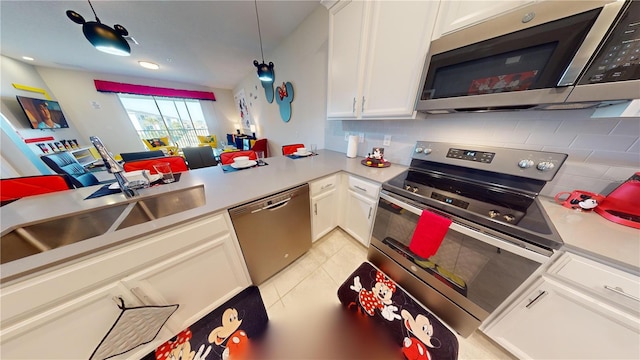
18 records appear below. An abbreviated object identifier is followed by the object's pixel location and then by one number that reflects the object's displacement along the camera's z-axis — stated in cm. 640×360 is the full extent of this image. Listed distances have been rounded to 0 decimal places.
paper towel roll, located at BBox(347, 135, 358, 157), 174
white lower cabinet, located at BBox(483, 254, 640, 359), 61
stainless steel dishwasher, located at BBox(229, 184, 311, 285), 100
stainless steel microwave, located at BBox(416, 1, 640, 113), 60
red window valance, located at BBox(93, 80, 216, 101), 369
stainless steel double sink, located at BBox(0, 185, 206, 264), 79
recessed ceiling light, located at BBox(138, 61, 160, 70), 294
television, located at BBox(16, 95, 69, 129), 269
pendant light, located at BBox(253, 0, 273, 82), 190
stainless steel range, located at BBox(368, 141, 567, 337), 75
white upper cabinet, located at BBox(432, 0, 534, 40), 75
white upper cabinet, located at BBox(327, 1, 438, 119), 102
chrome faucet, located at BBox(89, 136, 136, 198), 93
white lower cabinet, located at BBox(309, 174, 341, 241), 135
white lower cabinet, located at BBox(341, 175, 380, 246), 129
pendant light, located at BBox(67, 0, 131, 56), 113
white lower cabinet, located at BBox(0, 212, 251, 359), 59
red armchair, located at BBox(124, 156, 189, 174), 140
